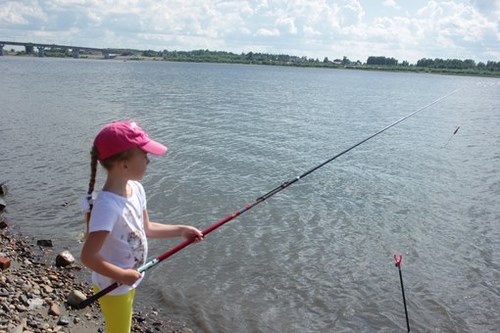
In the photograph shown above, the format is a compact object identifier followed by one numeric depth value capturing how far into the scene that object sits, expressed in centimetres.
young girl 275
